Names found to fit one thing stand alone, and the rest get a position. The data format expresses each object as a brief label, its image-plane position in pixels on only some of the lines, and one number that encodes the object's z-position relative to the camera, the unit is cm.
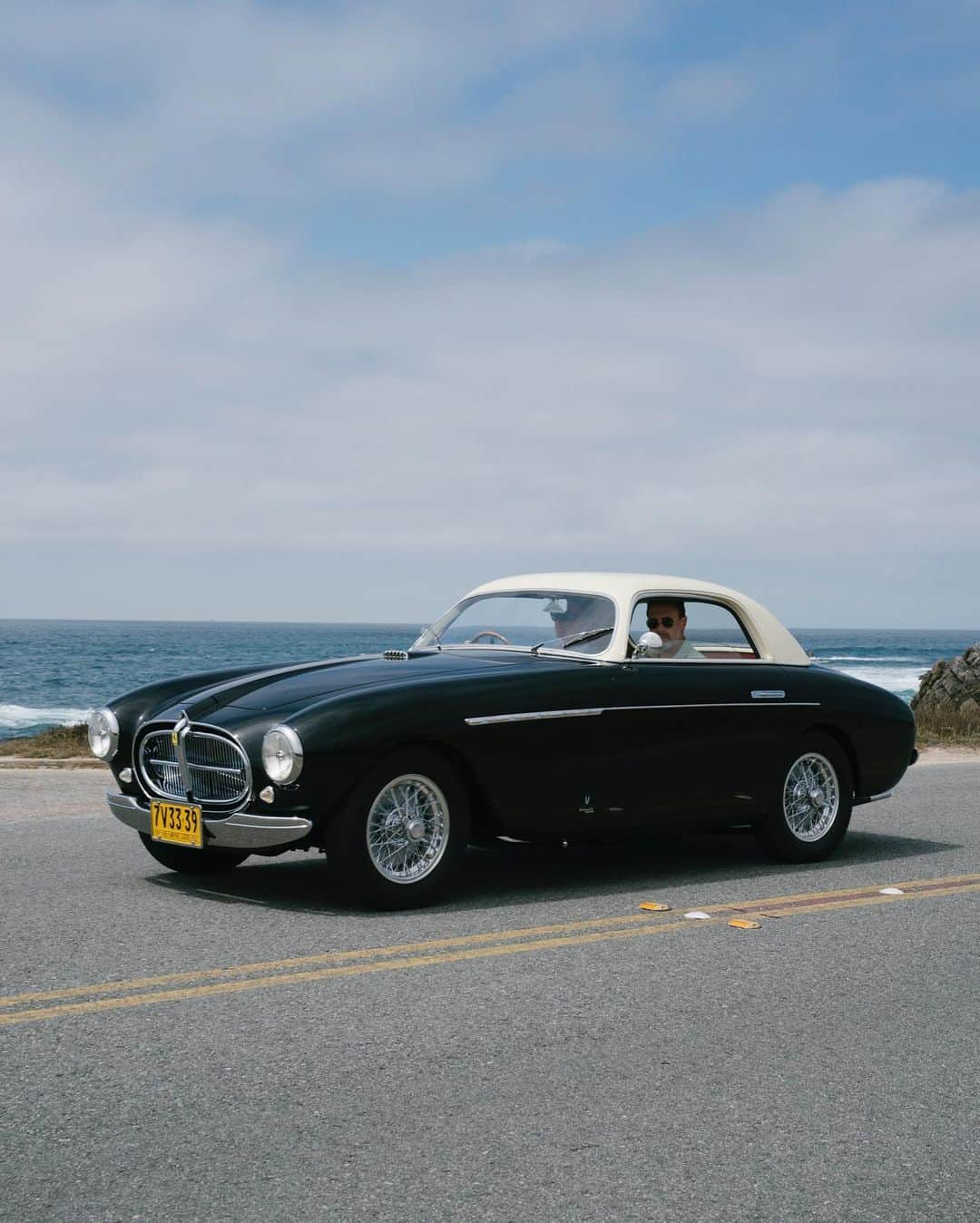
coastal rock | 2981
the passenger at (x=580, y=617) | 831
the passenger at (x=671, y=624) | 854
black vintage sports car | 683
